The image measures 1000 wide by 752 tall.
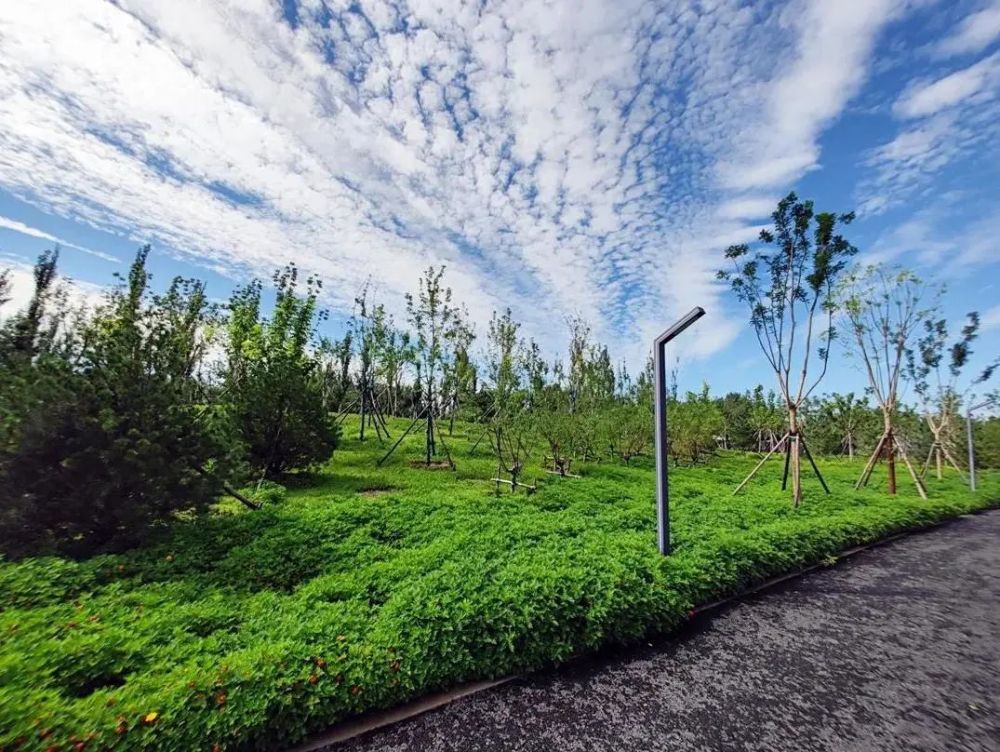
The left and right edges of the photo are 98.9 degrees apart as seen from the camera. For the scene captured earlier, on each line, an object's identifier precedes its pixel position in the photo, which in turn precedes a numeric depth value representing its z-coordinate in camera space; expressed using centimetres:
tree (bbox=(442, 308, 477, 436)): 1372
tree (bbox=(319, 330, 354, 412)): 2023
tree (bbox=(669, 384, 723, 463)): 1705
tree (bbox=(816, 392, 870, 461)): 2437
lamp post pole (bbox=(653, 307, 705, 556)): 459
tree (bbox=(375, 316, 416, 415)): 1628
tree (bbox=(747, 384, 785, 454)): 2539
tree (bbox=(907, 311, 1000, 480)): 1416
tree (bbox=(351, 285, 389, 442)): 1612
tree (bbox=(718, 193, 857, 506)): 917
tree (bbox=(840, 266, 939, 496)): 1176
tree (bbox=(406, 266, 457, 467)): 1346
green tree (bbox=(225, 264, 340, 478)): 866
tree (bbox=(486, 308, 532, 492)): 980
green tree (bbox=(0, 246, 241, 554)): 445
